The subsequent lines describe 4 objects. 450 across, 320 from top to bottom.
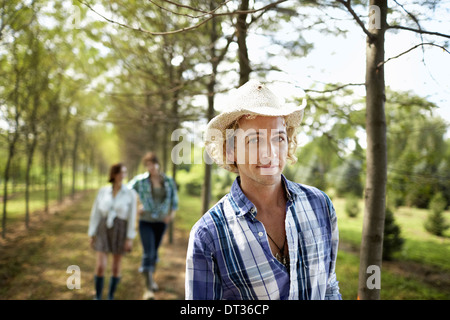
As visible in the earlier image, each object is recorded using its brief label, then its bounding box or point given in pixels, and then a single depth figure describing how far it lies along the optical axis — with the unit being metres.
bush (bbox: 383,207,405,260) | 7.57
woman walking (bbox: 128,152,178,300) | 4.88
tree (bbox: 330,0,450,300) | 2.11
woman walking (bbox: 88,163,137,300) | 4.39
